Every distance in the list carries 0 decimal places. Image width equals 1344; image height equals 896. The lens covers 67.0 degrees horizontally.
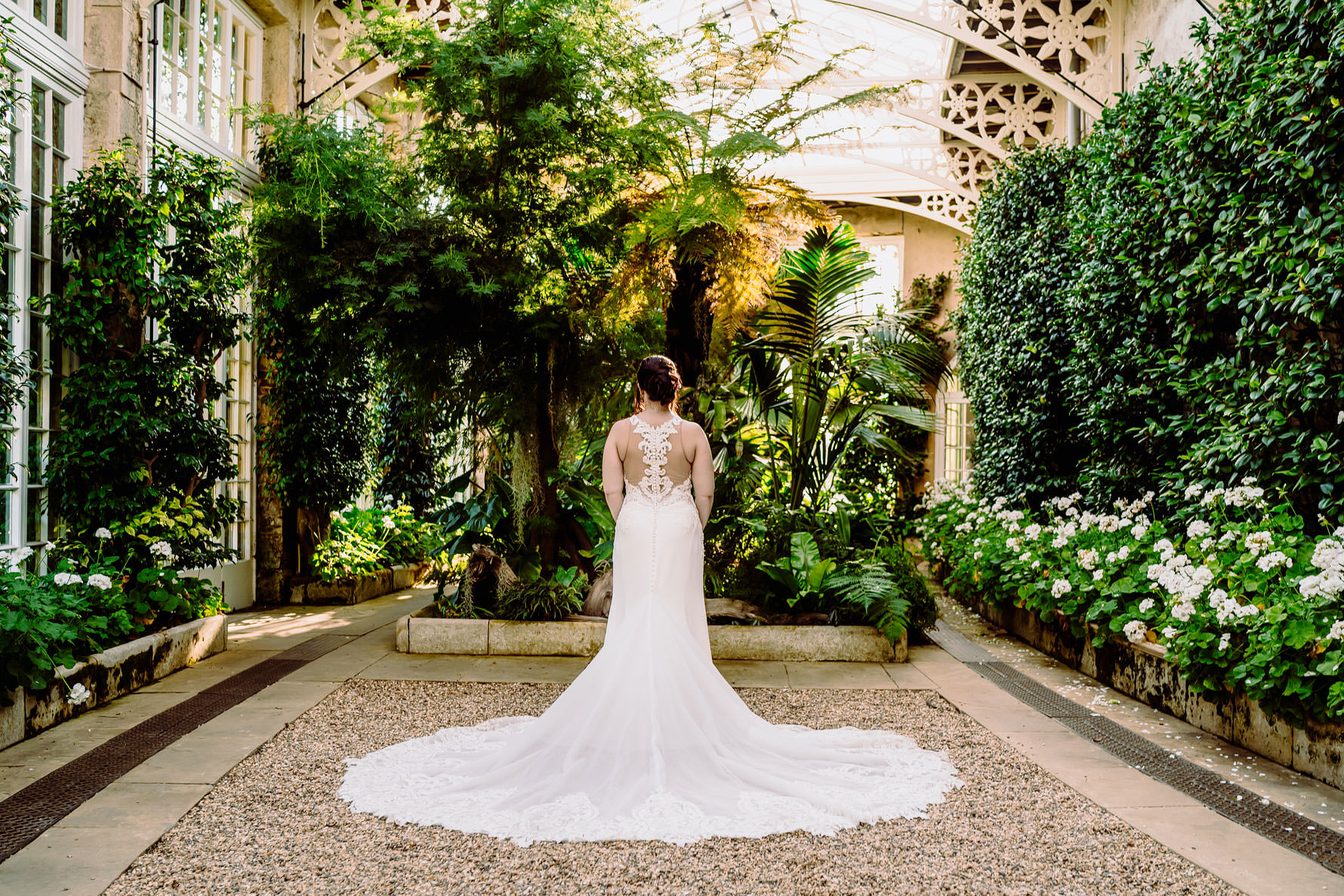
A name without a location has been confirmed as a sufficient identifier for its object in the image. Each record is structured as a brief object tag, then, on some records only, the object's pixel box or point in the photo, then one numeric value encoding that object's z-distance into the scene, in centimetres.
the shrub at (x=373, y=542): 894
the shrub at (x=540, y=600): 631
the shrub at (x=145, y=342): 582
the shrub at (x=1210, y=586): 358
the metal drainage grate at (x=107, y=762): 317
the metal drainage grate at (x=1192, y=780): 304
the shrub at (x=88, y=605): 398
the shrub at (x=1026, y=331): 800
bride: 326
